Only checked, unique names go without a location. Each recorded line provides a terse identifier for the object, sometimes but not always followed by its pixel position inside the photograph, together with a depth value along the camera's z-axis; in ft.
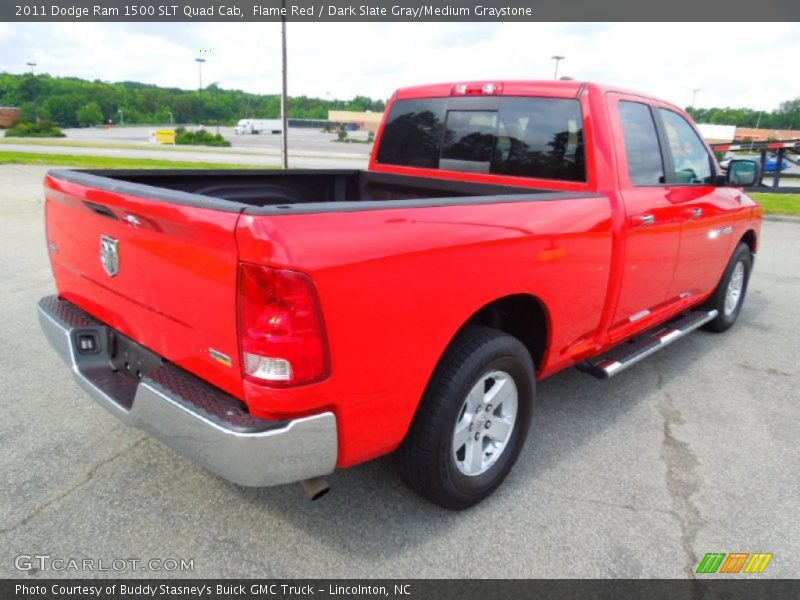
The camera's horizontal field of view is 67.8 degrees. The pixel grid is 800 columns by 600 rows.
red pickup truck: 6.44
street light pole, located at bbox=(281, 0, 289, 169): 42.91
